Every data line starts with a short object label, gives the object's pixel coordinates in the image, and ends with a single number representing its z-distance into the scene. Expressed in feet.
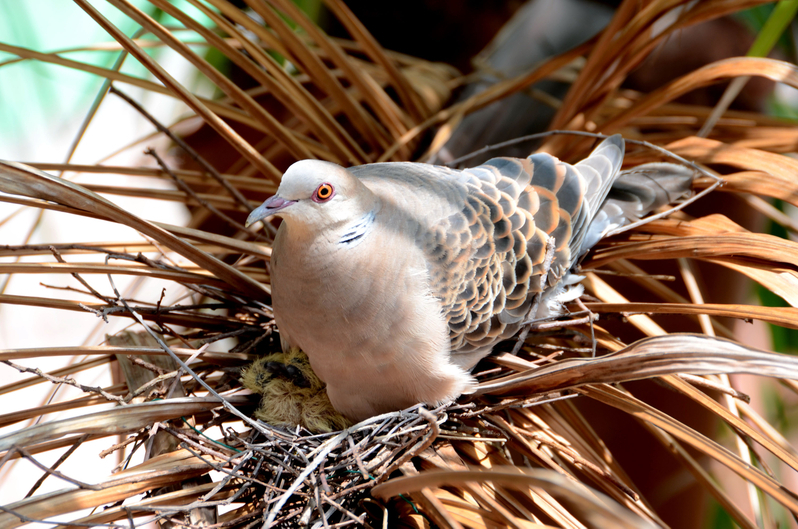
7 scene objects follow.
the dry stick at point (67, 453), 8.31
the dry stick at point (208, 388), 8.39
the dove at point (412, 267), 8.47
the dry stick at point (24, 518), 8.22
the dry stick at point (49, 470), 8.22
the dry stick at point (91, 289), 8.44
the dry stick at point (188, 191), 8.63
